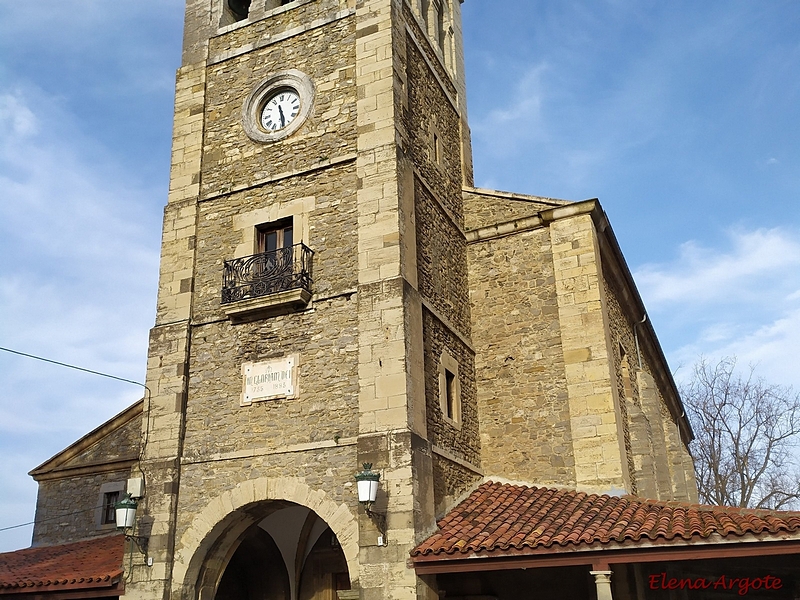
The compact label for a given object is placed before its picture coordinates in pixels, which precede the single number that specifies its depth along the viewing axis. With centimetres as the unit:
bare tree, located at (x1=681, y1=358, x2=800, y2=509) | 2837
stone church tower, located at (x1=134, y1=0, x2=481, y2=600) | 1082
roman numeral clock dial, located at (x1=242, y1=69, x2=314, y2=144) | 1323
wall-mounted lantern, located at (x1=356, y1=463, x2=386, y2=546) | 985
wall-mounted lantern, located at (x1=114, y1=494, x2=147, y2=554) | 1112
